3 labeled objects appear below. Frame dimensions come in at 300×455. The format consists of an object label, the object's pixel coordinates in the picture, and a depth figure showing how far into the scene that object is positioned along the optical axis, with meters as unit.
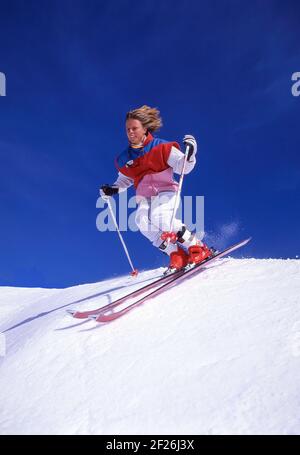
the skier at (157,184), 4.90
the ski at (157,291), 3.65
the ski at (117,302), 4.01
